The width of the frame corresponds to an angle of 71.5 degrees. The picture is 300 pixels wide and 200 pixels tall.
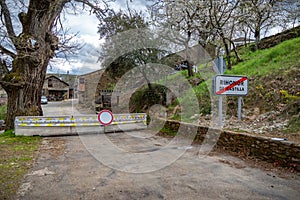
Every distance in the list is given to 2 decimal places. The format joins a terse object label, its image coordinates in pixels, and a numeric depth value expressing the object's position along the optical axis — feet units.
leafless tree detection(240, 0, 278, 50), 31.42
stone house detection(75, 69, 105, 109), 70.49
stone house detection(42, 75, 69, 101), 143.64
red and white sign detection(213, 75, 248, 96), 17.81
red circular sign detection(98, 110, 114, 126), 24.39
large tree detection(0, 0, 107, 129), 22.39
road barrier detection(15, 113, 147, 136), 22.49
